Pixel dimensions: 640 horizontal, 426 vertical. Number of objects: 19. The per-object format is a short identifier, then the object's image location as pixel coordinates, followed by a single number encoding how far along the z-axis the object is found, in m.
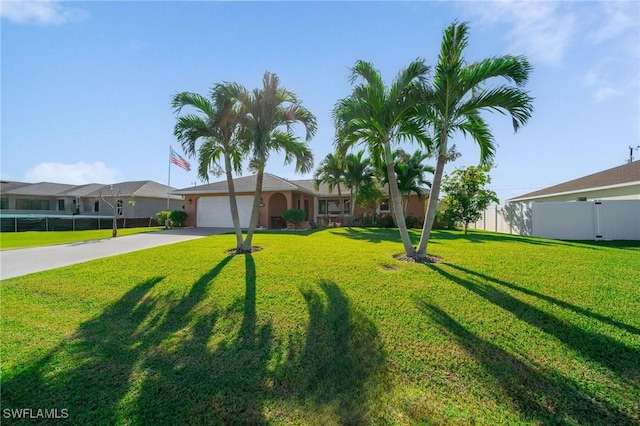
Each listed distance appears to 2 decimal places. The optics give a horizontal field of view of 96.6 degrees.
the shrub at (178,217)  23.00
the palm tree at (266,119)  9.57
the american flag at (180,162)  25.28
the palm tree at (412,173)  21.89
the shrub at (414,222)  22.62
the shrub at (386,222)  23.11
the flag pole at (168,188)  22.52
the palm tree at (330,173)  22.78
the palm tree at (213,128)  9.78
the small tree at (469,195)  17.48
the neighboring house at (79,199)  31.11
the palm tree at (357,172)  22.19
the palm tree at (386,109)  8.00
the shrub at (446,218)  18.27
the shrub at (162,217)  25.17
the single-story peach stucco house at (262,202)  21.41
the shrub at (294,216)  19.86
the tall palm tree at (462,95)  7.26
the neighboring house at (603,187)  14.59
